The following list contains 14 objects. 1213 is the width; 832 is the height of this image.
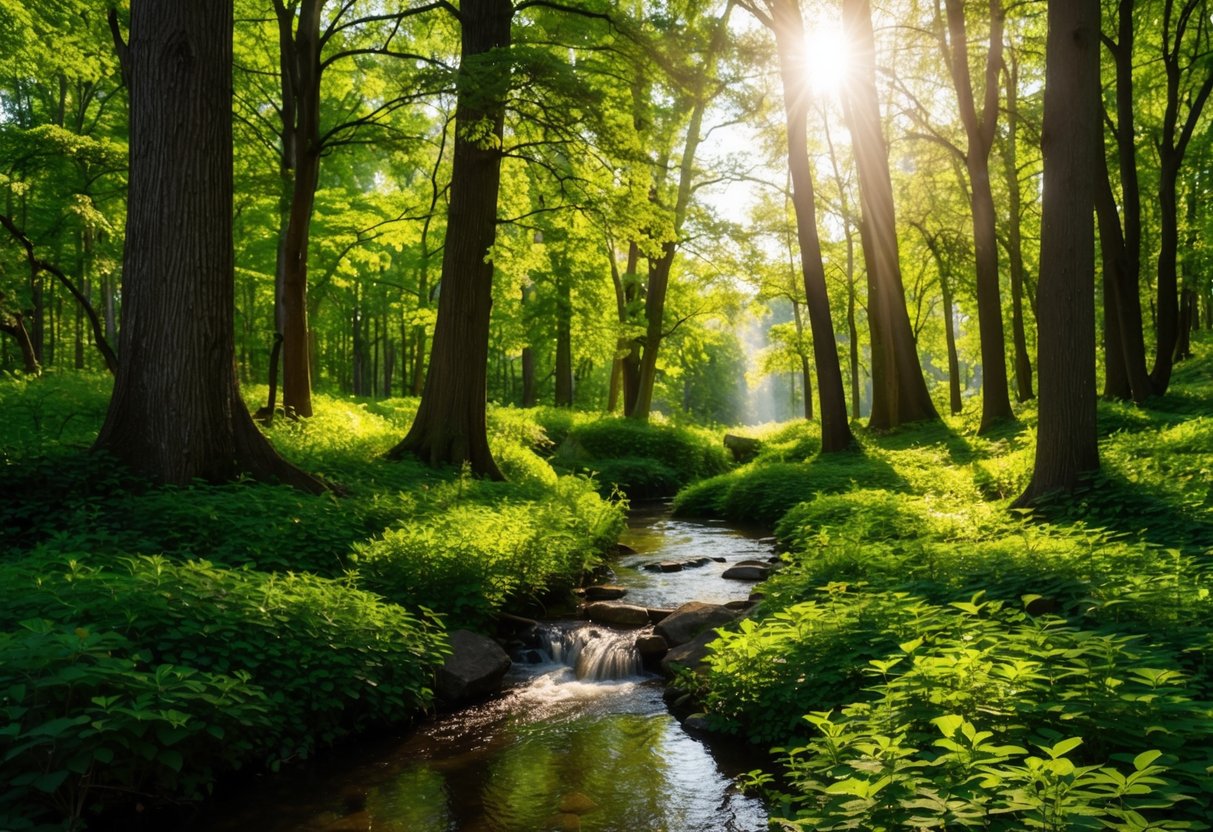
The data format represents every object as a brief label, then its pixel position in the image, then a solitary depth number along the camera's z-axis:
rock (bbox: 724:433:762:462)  26.30
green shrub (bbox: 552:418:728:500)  20.67
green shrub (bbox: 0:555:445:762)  4.87
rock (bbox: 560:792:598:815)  4.75
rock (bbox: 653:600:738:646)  7.76
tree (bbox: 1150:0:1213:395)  14.74
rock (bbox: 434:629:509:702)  6.40
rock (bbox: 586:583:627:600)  9.53
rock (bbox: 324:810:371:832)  4.50
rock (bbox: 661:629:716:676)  6.88
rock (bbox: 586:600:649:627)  8.55
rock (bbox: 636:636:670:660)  7.56
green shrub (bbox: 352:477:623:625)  7.28
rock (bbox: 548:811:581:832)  4.54
